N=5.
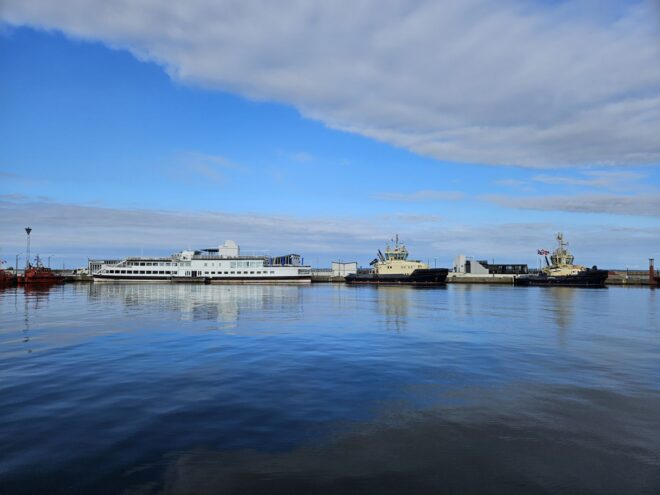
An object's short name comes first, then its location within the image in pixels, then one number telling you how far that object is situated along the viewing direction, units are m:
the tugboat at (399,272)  104.00
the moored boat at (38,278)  99.24
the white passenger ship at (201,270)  113.81
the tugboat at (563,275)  95.00
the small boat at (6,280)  94.03
